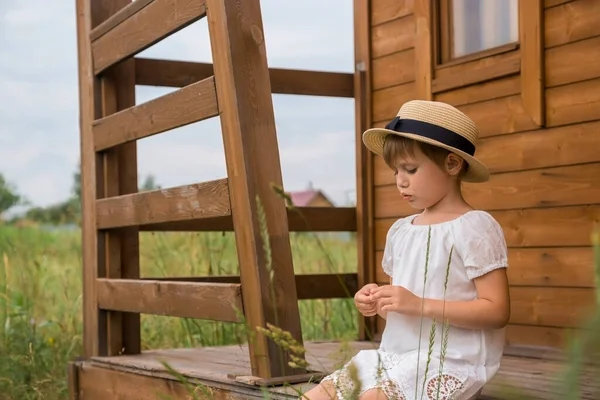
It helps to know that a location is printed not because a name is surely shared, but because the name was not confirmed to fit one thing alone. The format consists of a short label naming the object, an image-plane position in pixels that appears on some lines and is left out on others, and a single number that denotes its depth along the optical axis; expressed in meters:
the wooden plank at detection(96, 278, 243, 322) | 3.31
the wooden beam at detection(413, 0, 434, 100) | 4.70
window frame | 4.05
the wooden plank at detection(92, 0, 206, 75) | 3.55
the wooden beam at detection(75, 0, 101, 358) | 4.59
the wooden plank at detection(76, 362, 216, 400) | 3.70
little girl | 2.43
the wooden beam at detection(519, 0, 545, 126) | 4.03
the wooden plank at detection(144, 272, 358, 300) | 5.00
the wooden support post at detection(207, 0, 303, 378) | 3.10
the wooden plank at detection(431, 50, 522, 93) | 4.19
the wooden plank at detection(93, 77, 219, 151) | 3.38
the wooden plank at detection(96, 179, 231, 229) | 3.33
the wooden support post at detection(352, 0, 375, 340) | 5.17
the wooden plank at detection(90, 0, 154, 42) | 4.06
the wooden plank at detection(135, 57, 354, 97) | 4.65
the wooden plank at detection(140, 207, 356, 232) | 4.82
